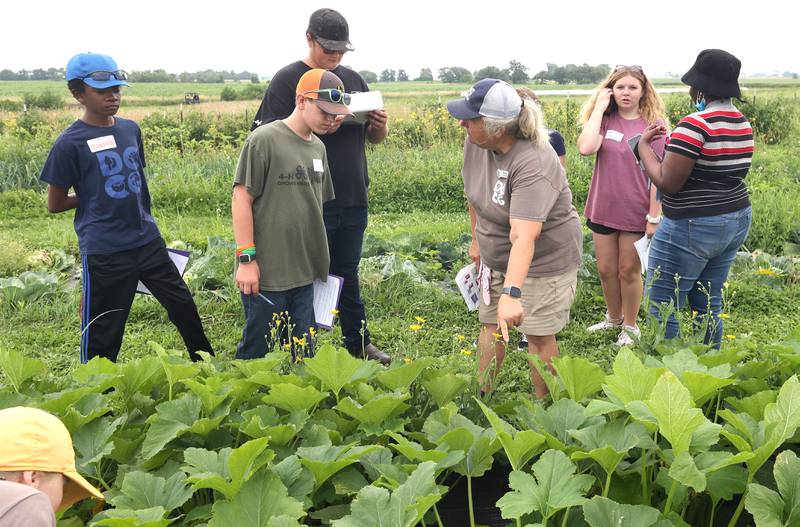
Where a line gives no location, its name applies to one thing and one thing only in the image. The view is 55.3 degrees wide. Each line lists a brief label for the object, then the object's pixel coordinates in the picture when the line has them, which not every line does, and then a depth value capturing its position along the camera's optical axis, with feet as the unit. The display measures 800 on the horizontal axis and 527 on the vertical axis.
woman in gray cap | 9.84
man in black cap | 12.50
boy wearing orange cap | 10.78
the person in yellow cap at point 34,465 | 4.35
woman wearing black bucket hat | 11.37
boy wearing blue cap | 11.50
